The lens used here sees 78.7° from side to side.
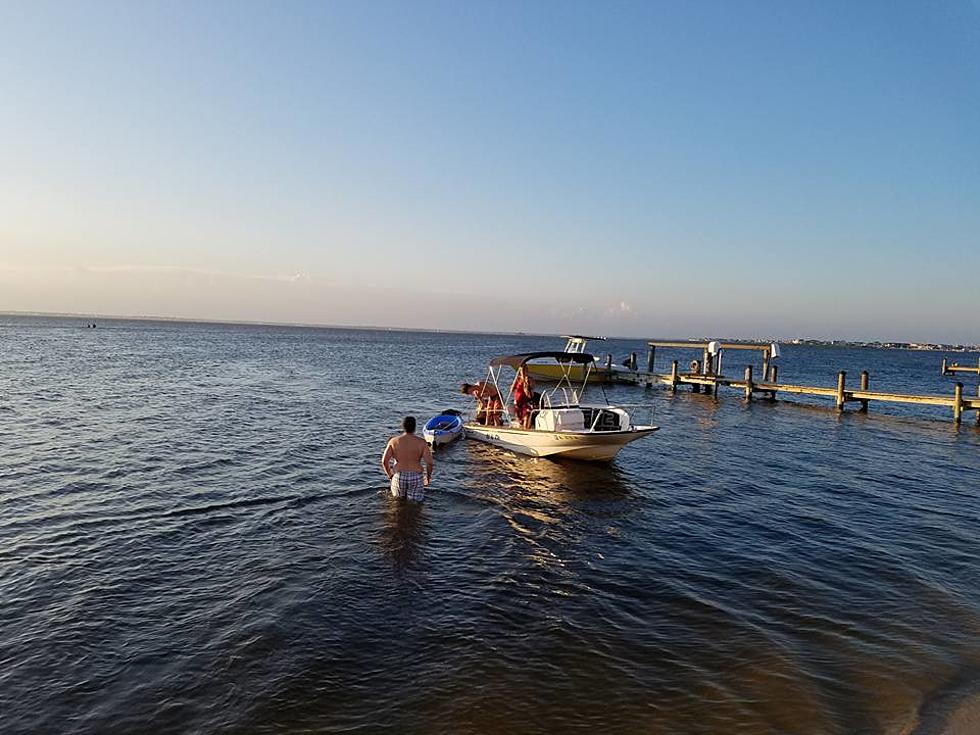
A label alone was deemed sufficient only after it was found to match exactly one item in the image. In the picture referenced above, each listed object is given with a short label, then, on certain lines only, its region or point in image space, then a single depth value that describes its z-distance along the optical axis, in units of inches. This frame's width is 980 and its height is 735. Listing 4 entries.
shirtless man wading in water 508.7
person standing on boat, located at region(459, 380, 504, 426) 851.4
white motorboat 682.8
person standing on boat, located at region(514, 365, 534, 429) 796.0
